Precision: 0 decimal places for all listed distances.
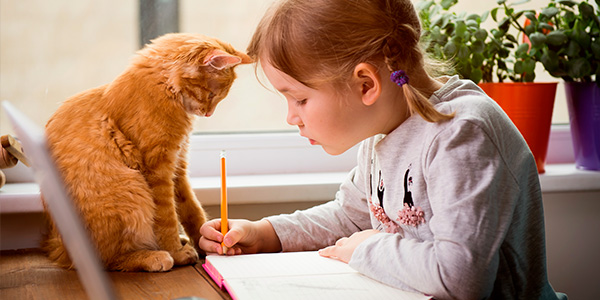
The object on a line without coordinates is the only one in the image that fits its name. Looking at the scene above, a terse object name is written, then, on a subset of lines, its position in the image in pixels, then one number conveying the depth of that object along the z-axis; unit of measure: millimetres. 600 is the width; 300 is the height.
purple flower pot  1443
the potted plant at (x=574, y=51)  1356
